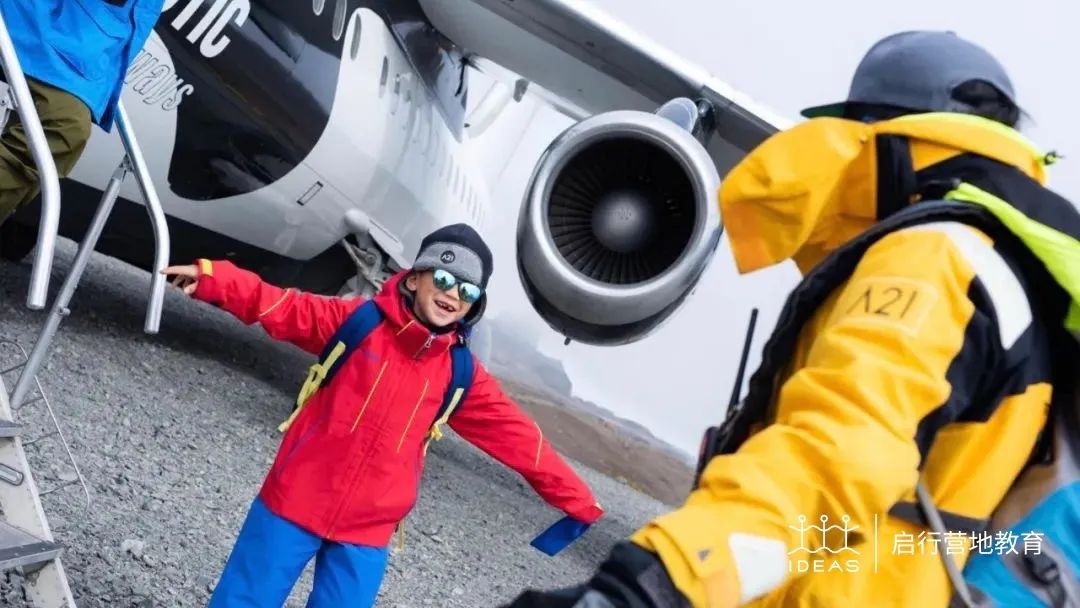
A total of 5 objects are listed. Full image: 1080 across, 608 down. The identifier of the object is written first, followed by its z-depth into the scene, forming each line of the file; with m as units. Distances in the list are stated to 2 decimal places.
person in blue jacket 2.31
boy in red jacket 2.06
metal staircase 1.76
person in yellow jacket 0.90
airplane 4.02
